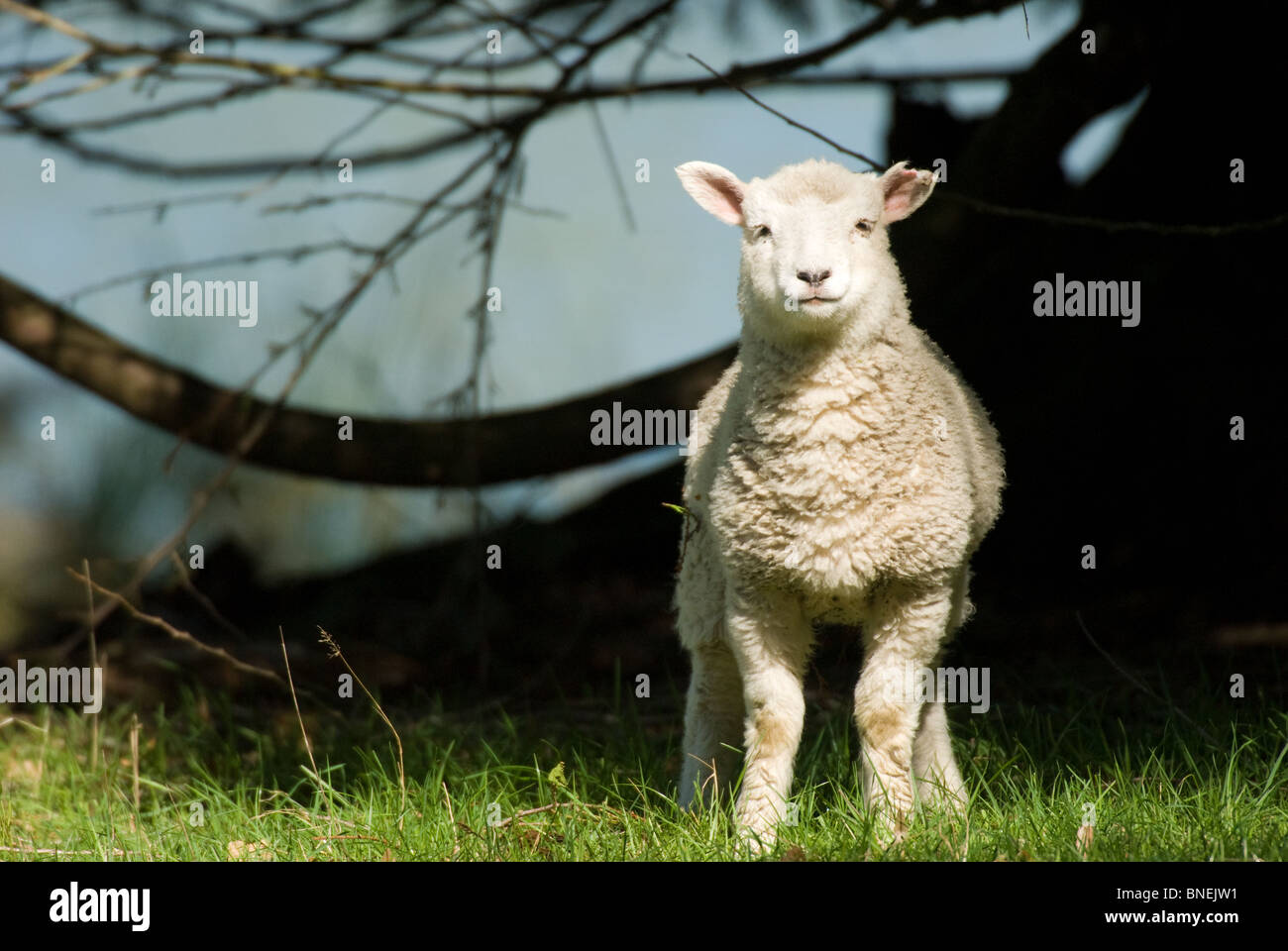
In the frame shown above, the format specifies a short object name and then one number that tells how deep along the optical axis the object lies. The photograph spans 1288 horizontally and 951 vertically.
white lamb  2.81
